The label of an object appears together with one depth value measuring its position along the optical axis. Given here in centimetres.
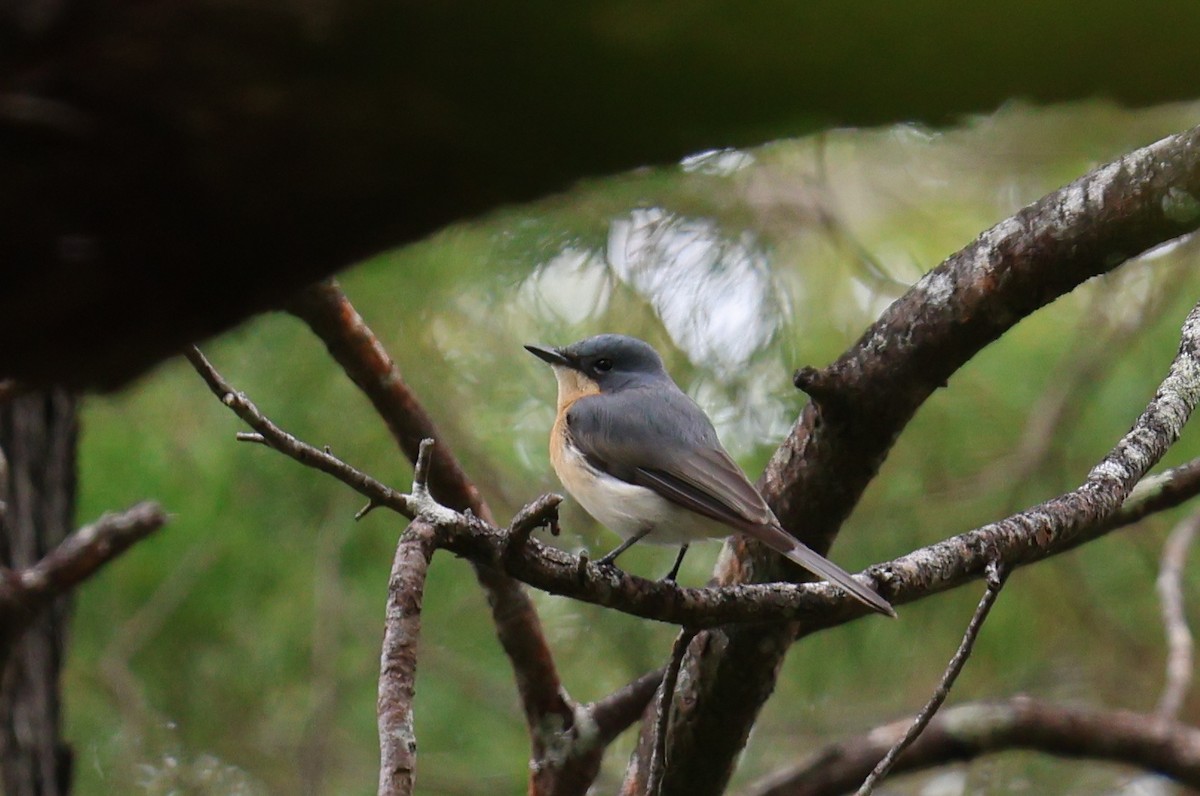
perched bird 663
